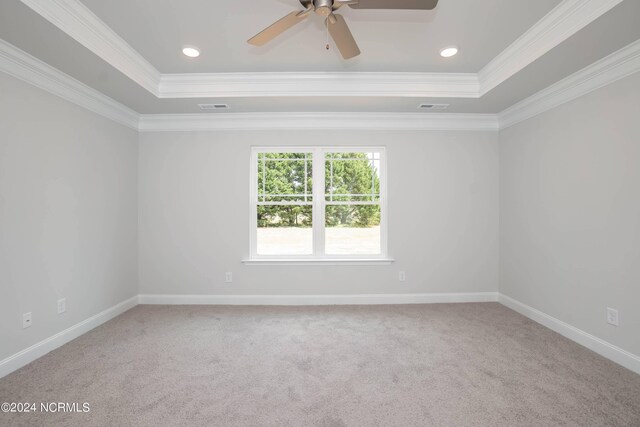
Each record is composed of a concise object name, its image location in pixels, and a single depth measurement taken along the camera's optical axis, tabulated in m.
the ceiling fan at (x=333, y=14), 1.67
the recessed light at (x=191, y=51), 2.66
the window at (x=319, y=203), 4.05
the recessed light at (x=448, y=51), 2.69
